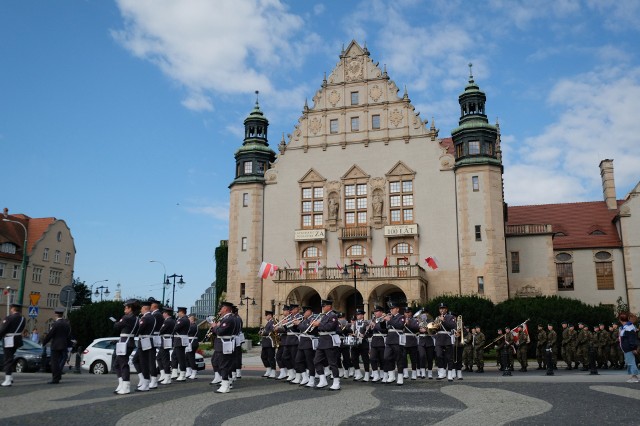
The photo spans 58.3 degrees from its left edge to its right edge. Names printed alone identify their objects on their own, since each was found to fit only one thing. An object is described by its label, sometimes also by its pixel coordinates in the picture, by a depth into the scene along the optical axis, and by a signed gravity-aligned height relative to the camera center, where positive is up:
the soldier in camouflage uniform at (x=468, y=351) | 21.69 -1.21
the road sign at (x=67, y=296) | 20.42 +0.75
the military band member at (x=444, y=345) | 16.50 -0.75
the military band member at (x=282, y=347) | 16.11 -0.84
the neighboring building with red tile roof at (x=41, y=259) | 53.09 +5.64
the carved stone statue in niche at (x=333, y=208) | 43.25 +8.19
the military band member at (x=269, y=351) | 17.25 -0.99
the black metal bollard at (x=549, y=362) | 18.72 -1.38
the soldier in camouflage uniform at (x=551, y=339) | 19.44 -0.70
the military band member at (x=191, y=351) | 16.30 -0.93
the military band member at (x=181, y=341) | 15.47 -0.62
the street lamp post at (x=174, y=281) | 40.46 +2.56
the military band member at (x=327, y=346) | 13.84 -0.68
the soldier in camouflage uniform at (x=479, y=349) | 21.22 -1.10
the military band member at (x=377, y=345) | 15.59 -0.71
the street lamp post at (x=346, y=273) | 37.72 +2.98
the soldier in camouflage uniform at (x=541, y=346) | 22.09 -1.04
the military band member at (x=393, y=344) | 15.25 -0.67
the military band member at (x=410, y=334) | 16.19 -0.43
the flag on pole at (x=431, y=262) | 39.12 +3.79
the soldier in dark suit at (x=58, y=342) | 14.55 -0.65
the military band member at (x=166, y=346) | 14.78 -0.73
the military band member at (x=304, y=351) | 14.56 -0.84
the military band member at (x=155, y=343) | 13.73 -0.62
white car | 20.59 -1.44
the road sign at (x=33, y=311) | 24.16 +0.26
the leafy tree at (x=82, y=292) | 74.06 +3.23
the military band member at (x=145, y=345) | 13.56 -0.65
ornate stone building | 40.12 +7.96
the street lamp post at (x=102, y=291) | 61.42 +2.83
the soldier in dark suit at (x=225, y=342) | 13.09 -0.56
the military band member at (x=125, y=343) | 12.45 -0.58
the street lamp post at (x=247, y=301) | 42.67 +1.25
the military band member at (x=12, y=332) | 14.45 -0.38
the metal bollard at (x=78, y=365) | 20.15 -1.67
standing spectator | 14.84 -0.59
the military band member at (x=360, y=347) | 16.64 -0.86
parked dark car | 20.53 -1.51
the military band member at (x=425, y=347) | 16.75 -0.82
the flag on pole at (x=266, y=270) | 38.59 +3.19
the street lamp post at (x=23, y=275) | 23.85 +1.79
